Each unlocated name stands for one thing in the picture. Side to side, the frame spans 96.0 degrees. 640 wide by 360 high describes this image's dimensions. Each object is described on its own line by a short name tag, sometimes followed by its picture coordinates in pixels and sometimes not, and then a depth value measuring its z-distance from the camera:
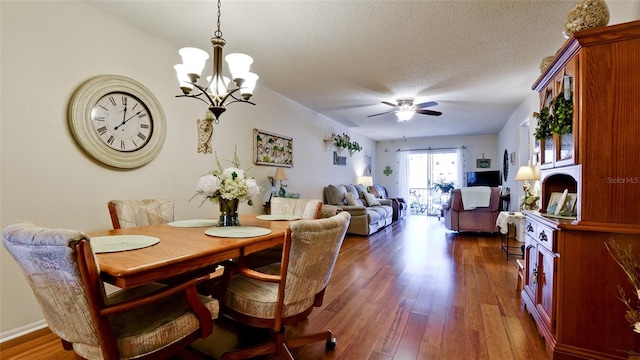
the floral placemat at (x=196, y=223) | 2.07
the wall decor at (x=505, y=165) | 6.69
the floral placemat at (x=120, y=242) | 1.36
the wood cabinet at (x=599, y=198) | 1.51
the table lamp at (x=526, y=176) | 3.69
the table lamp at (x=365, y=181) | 7.79
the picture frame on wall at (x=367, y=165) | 8.84
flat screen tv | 7.60
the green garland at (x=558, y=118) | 1.75
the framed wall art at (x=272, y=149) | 4.14
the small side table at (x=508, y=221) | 3.98
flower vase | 2.01
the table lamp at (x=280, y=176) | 4.29
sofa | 5.53
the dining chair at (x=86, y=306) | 0.97
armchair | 5.42
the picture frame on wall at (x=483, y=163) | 8.56
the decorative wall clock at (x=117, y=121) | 2.22
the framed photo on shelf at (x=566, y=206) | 1.97
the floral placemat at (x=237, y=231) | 1.70
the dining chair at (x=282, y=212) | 2.32
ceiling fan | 4.62
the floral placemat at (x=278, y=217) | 2.47
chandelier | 1.87
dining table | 1.12
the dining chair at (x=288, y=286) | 1.38
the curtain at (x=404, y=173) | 9.56
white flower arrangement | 1.90
